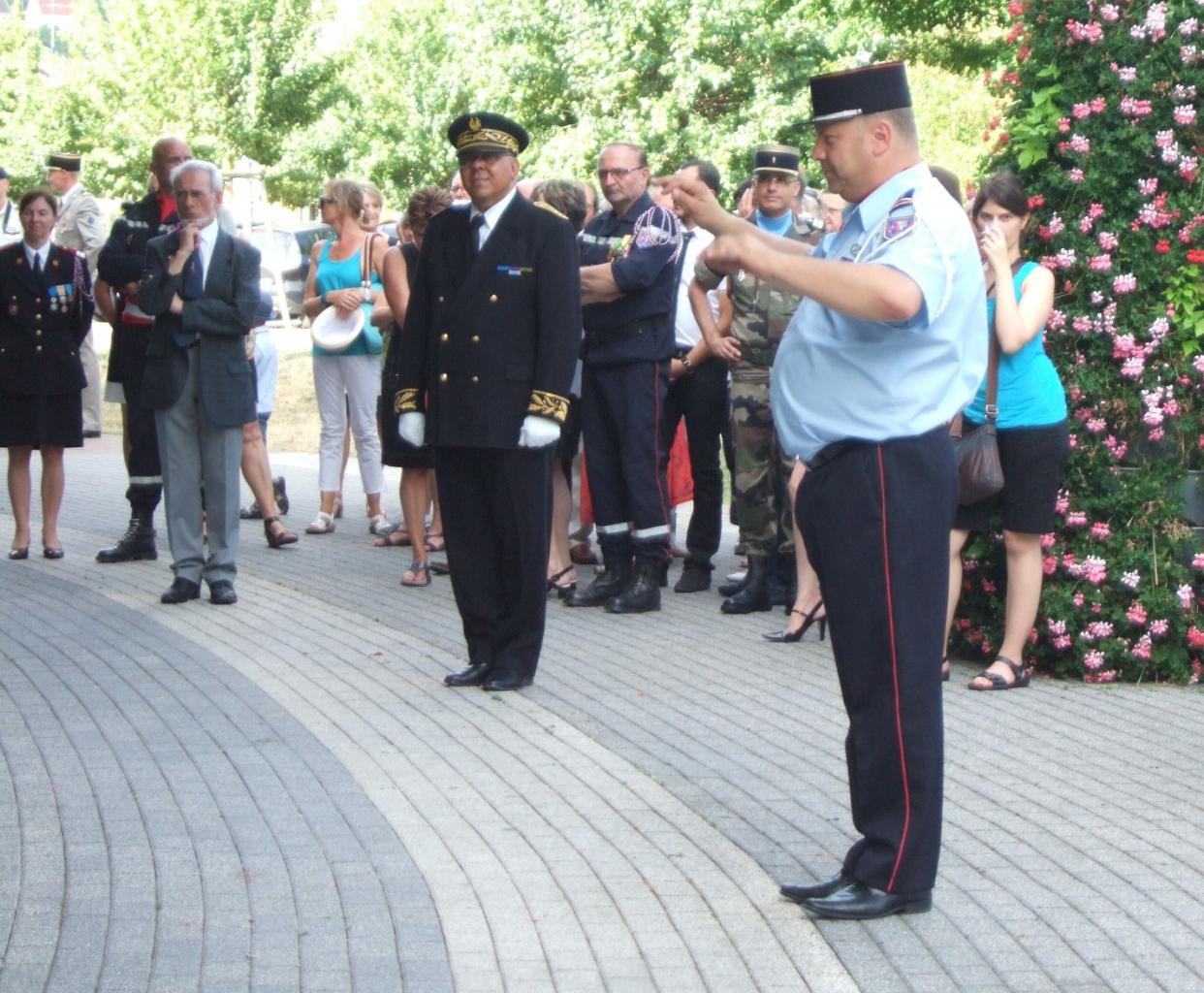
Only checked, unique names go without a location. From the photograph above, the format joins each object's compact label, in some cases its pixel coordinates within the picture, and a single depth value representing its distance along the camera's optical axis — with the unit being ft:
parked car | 114.32
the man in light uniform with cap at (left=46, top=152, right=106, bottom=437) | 47.75
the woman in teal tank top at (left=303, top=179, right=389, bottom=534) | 40.47
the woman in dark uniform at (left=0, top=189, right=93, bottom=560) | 36.88
